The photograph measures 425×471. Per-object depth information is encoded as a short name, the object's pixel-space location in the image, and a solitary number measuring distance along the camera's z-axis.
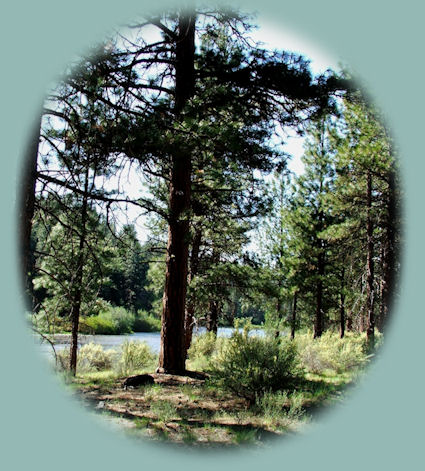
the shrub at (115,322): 27.96
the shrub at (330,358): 8.98
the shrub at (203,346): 11.53
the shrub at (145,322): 34.91
